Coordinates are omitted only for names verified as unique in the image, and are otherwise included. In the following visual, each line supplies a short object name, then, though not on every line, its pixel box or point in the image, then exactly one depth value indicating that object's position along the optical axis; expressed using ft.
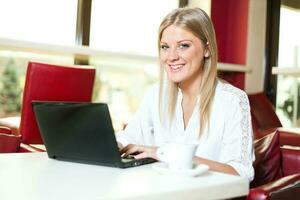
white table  2.46
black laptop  3.43
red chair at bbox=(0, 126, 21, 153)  5.06
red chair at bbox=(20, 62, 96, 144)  7.20
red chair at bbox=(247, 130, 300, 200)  5.45
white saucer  3.04
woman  4.72
